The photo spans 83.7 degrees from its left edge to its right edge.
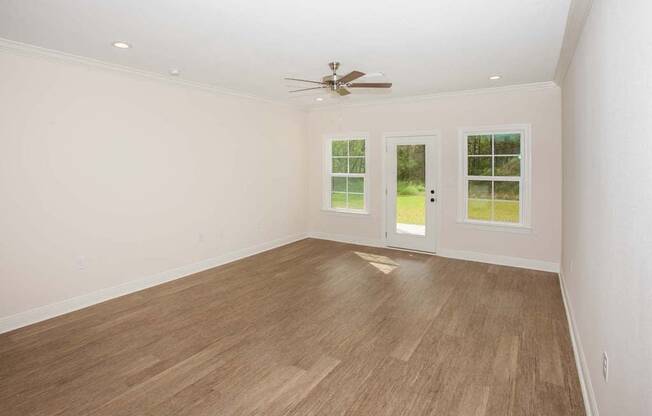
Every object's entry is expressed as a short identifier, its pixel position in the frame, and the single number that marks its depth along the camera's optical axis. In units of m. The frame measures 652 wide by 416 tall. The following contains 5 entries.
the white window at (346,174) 6.77
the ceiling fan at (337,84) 3.83
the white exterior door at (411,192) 5.97
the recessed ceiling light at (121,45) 3.38
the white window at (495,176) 5.22
